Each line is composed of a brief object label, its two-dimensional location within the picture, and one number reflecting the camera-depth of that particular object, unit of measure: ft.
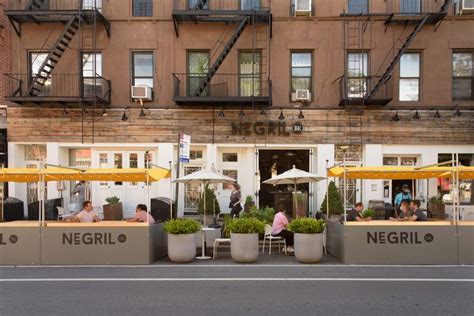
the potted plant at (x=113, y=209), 55.52
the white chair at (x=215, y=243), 36.59
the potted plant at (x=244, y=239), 34.17
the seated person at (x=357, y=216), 37.40
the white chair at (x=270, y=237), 38.94
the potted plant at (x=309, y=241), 34.09
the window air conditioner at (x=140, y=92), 57.93
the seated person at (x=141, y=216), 36.71
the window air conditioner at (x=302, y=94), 58.39
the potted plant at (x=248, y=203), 53.16
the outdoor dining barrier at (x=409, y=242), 33.40
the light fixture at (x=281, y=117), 59.41
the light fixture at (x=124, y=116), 59.47
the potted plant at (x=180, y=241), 34.42
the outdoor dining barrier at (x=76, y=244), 33.88
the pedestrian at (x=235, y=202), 50.92
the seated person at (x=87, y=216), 37.60
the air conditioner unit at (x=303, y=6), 58.49
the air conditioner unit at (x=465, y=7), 57.98
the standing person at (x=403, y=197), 52.47
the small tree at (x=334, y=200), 53.67
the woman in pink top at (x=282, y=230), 38.01
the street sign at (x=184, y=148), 41.47
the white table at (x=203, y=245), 36.63
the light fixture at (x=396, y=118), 59.20
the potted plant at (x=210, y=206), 52.41
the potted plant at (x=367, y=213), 41.99
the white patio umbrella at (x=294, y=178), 41.40
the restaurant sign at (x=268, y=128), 59.93
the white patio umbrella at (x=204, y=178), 40.50
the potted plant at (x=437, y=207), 53.62
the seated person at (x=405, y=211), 38.55
